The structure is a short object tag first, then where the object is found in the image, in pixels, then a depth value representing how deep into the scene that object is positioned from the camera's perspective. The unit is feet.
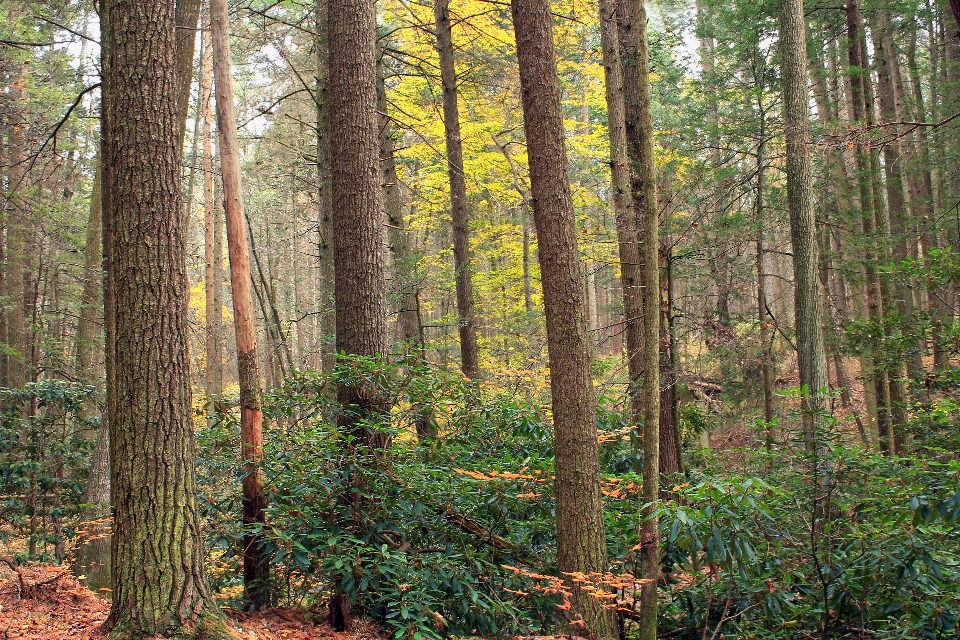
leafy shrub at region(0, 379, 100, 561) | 28.22
